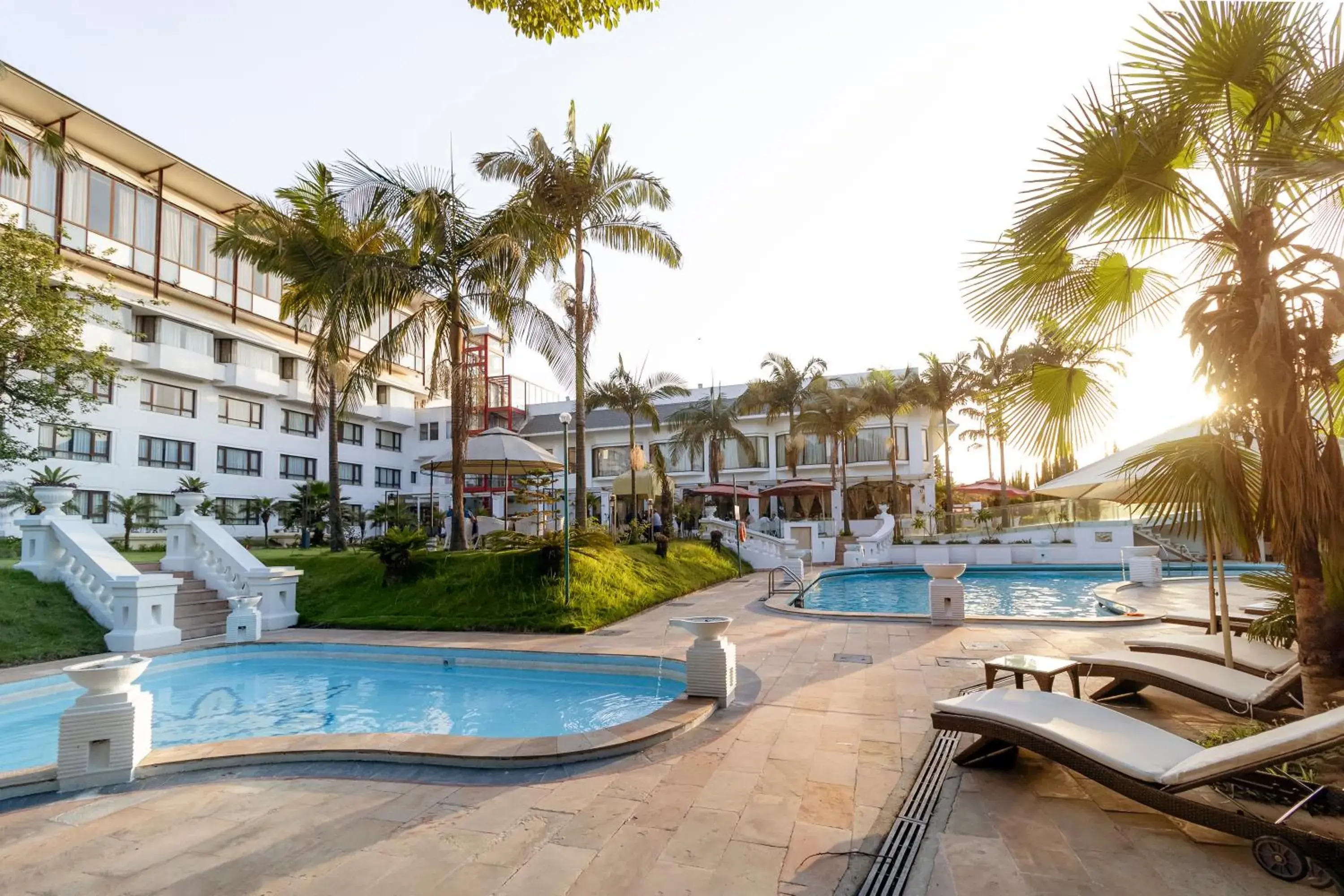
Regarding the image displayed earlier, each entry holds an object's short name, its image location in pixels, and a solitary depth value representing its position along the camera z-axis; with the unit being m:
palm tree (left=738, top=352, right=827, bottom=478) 31.78
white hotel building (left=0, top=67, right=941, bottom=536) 22.22
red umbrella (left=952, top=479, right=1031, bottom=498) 35.53
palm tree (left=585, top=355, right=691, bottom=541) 27.88
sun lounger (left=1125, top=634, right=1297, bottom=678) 4.93
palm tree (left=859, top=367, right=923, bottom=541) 29.09
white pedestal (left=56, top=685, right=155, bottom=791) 4.35
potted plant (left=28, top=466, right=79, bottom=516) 11.27
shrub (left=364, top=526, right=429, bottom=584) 12.63
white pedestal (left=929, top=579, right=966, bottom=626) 10.04
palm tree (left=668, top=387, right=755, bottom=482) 32.78
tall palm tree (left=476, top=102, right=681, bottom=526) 14.44
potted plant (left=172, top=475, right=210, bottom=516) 12.82
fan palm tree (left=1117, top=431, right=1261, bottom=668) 4.14
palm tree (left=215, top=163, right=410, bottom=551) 12.91
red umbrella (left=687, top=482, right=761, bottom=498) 26.45
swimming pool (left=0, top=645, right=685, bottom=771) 6.95
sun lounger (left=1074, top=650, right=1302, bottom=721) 4.30
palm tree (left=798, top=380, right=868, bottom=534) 29.06
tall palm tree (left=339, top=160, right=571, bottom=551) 13.25
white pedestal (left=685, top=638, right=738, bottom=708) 5.88
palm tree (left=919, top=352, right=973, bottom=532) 29.00
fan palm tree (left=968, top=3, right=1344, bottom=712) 3.54
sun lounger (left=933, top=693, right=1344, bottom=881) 2.76
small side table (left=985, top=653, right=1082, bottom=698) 4.83
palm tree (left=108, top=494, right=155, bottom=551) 19.88
